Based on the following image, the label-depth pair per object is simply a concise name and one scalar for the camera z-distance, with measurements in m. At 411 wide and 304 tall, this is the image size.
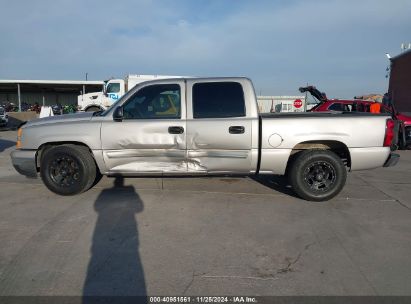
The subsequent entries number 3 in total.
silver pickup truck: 5.14
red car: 12.01
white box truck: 21.50
